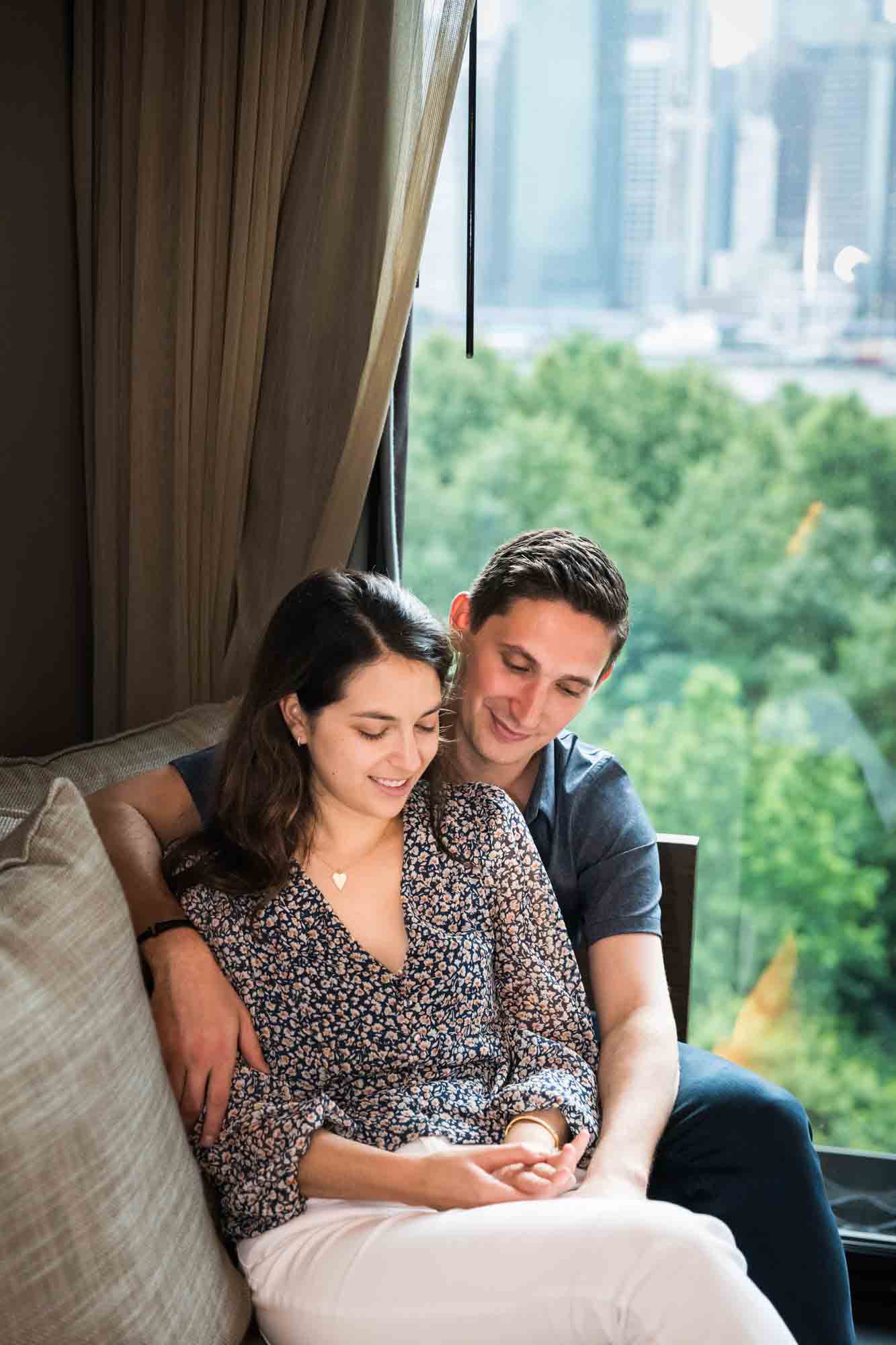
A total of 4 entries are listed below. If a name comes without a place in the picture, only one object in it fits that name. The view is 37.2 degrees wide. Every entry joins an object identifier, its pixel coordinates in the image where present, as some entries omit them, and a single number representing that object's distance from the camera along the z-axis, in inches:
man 54.7
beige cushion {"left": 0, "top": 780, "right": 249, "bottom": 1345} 39.4
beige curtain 80.6
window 85.4
